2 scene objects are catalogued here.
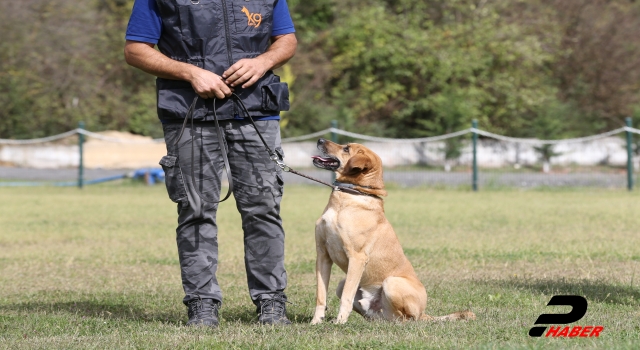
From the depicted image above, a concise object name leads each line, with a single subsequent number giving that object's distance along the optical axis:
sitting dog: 9.58
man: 9.28
